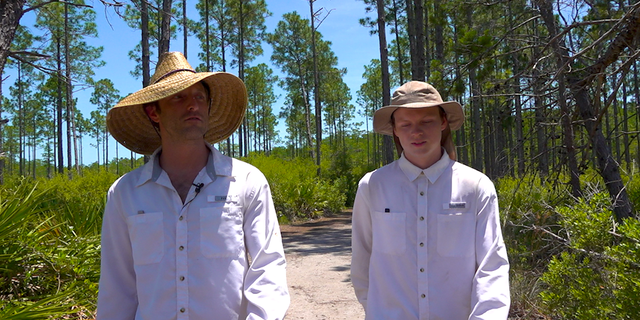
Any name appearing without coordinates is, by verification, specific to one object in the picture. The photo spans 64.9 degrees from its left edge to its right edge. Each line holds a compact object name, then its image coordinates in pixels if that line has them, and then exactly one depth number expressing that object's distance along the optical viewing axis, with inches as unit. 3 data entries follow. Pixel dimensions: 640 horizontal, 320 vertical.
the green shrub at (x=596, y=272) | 117.3
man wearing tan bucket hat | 77.1
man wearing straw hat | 71.3
